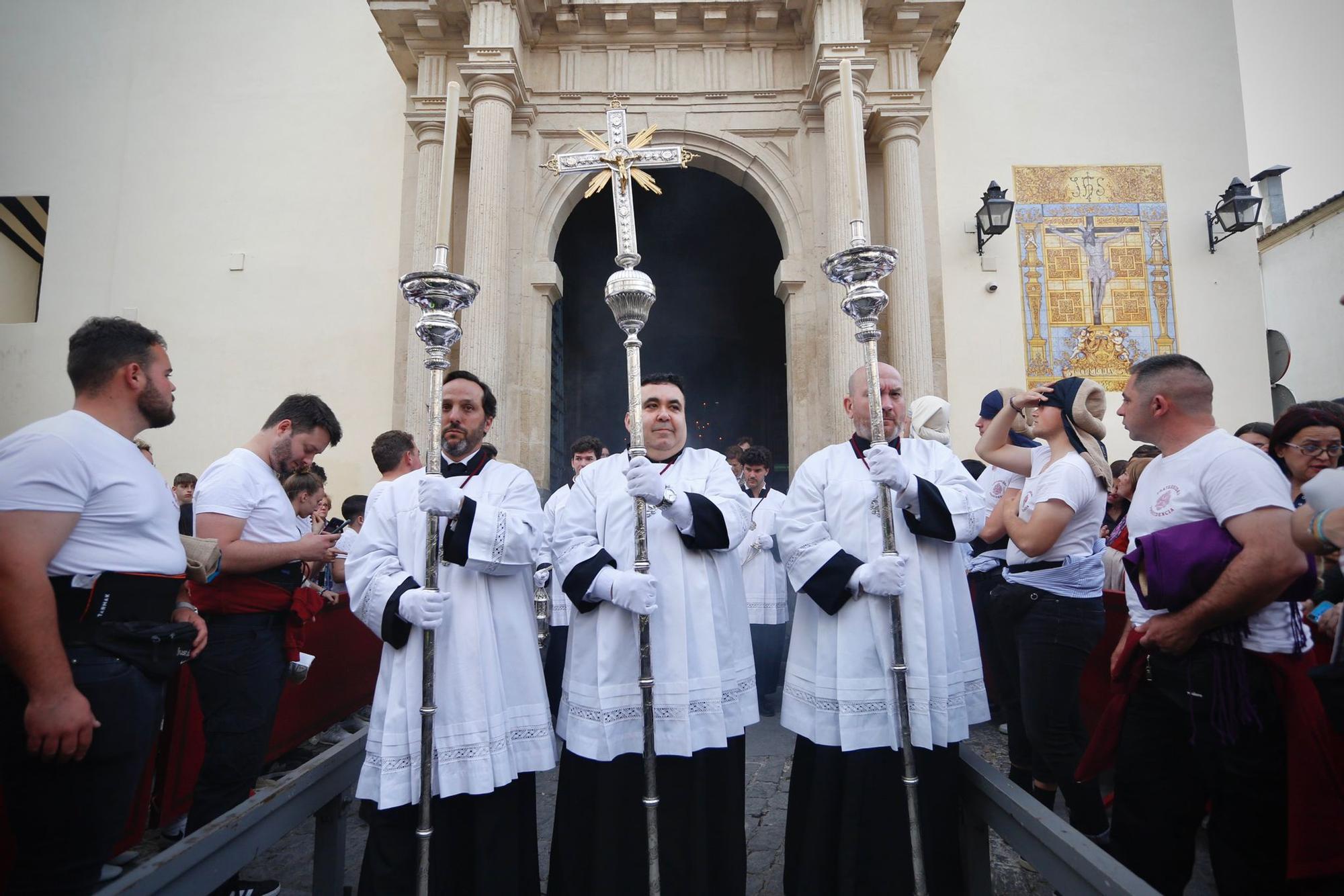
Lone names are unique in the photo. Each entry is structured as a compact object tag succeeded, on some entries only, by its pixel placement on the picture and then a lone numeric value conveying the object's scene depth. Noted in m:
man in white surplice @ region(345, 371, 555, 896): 2.63
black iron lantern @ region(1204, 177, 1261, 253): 8.79
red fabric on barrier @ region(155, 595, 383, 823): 3.72
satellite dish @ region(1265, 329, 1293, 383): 9.41
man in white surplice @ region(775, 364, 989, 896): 2.77
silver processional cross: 3.07
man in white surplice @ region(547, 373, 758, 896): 2.78
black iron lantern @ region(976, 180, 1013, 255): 8.80
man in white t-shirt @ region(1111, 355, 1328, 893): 2.13
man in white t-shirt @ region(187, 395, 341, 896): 3.16
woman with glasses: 2.68
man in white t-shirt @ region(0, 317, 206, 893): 1.99
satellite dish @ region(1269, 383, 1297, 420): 9.37
